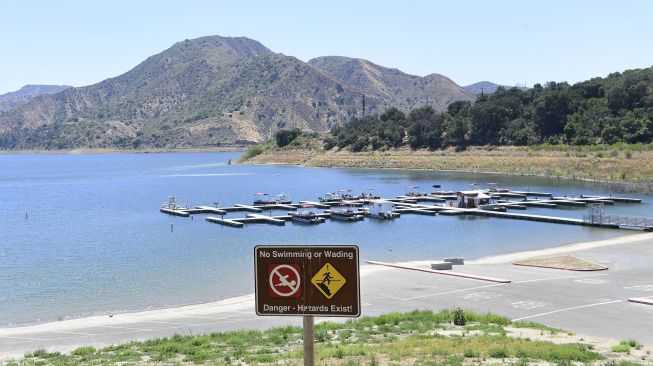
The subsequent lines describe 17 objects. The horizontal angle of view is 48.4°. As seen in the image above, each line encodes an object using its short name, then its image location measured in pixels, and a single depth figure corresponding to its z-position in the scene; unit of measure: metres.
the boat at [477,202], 85.28
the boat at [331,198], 98.91
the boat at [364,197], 99.19
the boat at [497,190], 100.38
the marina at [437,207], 71.19
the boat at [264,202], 98.25
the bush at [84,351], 24.47
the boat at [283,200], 98.22
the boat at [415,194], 103.38
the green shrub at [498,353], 18.36
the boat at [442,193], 102.81
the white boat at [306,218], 79.94
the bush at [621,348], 20.05
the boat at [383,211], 81.81
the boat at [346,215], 82.19
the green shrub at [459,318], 26.03
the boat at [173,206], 95.50
